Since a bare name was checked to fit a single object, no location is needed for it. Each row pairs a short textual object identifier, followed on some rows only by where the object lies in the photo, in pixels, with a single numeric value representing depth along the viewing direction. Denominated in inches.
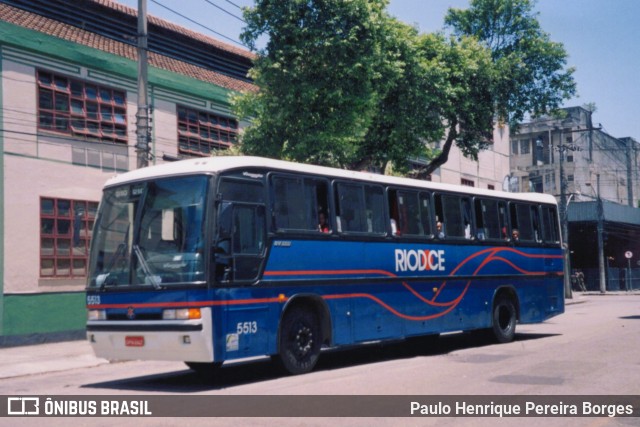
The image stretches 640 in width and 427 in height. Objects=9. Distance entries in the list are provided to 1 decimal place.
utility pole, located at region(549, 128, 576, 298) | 1631.4
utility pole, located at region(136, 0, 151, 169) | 682.8
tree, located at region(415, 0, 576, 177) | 1192.2
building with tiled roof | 786.8
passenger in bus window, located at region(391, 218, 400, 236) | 568.7
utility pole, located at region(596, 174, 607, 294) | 1991.9
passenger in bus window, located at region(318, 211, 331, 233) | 504.1
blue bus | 426.0
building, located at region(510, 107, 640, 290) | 2220.7
